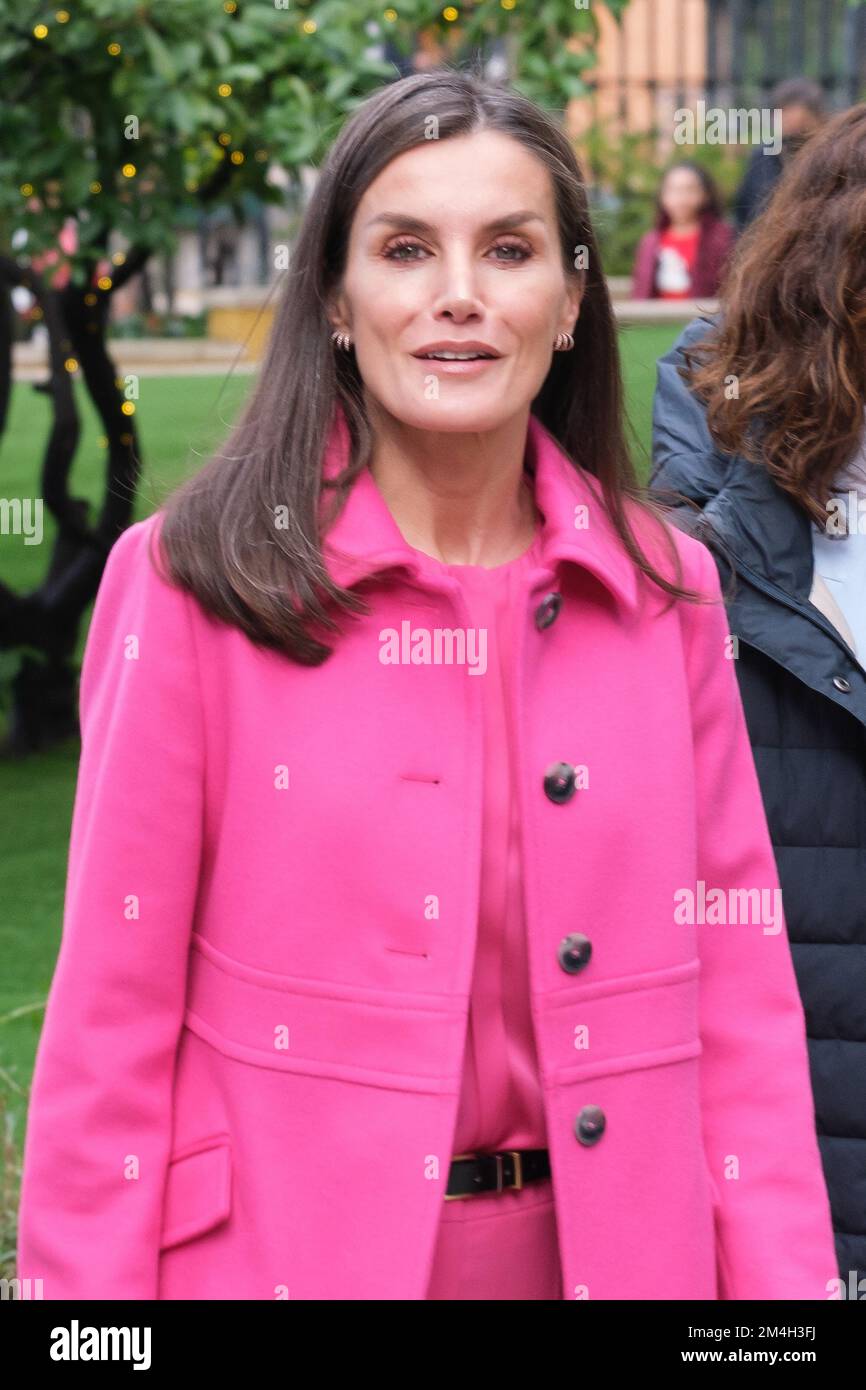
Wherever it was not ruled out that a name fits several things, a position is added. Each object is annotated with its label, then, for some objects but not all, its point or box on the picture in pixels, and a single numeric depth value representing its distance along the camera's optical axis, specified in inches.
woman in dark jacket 101.5
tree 211.0
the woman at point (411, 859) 72.7
